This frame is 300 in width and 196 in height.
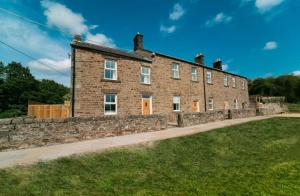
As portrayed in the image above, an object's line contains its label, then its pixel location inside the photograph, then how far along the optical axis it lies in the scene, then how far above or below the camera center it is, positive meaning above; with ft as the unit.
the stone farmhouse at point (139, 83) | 50.24 +8.36
